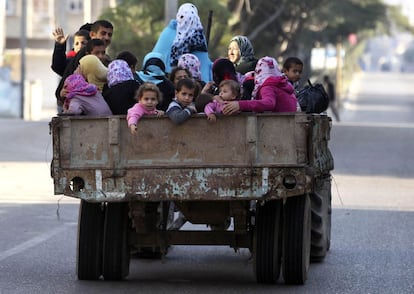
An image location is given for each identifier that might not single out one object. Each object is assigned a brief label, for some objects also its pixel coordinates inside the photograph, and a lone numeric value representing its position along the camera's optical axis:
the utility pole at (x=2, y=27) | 52.94
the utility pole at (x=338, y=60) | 60.50
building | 61.84
